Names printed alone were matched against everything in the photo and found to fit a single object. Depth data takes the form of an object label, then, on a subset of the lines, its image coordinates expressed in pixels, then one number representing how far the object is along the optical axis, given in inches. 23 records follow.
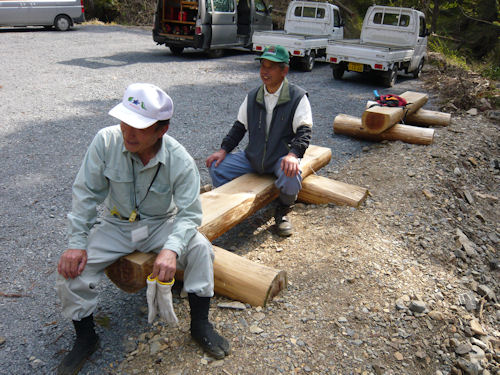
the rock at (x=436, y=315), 117.0
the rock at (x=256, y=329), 106.7
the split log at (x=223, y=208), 99.0
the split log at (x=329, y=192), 167.9
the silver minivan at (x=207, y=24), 475.5
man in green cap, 143.3
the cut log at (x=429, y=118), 288.0
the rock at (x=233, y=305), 114.3
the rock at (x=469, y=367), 106.0
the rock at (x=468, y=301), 127.3
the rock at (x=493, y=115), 317.1
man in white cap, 90.1
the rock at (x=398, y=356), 104.3
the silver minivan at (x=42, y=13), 578.9
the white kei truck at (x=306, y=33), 443.5
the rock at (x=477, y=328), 118.1
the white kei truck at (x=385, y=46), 393.4
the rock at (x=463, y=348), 109.9
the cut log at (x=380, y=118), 245.1
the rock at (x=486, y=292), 137.6
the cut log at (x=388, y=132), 248.5
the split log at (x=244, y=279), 113.0
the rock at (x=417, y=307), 117.6
